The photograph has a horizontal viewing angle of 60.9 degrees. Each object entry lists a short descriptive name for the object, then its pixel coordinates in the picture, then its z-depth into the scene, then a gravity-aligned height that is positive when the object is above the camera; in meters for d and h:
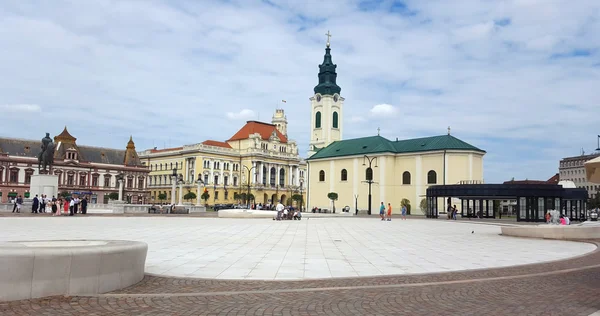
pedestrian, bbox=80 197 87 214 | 46.22 -1.08
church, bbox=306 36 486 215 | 77.00 +5.45
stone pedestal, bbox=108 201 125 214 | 56.36 -1.47
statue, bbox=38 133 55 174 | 48.00 +3.97
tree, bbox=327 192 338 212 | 86.13 +0.77
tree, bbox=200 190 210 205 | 109.38 +0.39
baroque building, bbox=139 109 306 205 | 123.00 +8.22
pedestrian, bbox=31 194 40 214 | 42.88 -0.92
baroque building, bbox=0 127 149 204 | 96.69 +5.47
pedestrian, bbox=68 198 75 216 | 41.87 -1.07
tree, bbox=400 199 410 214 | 79.81 -0.15
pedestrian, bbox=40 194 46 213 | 44.27 -0.85
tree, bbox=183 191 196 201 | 111.44 +0.33
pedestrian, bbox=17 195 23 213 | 44.67 -0.90
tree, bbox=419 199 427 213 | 76.88 -0.39
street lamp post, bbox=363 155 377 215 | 84.44 +5.47
